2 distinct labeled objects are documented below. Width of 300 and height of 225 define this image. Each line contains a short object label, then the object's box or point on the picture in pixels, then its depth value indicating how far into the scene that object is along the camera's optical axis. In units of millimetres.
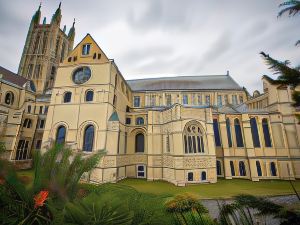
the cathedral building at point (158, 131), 19406
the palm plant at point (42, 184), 3059
